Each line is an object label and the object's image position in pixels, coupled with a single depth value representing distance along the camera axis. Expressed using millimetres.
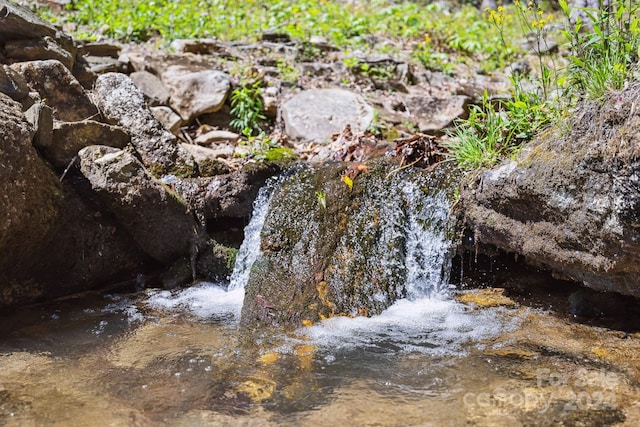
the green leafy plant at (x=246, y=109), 7156
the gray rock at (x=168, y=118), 6586
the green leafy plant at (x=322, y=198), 4980
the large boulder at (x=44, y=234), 4082
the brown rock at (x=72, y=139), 4734
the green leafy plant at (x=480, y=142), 4520
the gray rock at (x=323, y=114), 6887
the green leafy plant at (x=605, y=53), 3695
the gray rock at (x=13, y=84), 4660
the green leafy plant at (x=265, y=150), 5914
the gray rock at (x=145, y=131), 5445
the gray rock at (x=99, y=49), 7310
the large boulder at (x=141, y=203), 4660
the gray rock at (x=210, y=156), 5566
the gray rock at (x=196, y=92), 7066
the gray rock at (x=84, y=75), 6418
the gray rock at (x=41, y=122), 4457
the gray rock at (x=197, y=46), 8531
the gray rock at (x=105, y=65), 6932
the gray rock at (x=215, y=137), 6781
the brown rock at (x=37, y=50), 5676
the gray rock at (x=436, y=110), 7301
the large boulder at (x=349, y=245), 4340
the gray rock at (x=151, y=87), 6863
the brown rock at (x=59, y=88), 5281
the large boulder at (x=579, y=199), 3332
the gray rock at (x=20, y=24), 5699
